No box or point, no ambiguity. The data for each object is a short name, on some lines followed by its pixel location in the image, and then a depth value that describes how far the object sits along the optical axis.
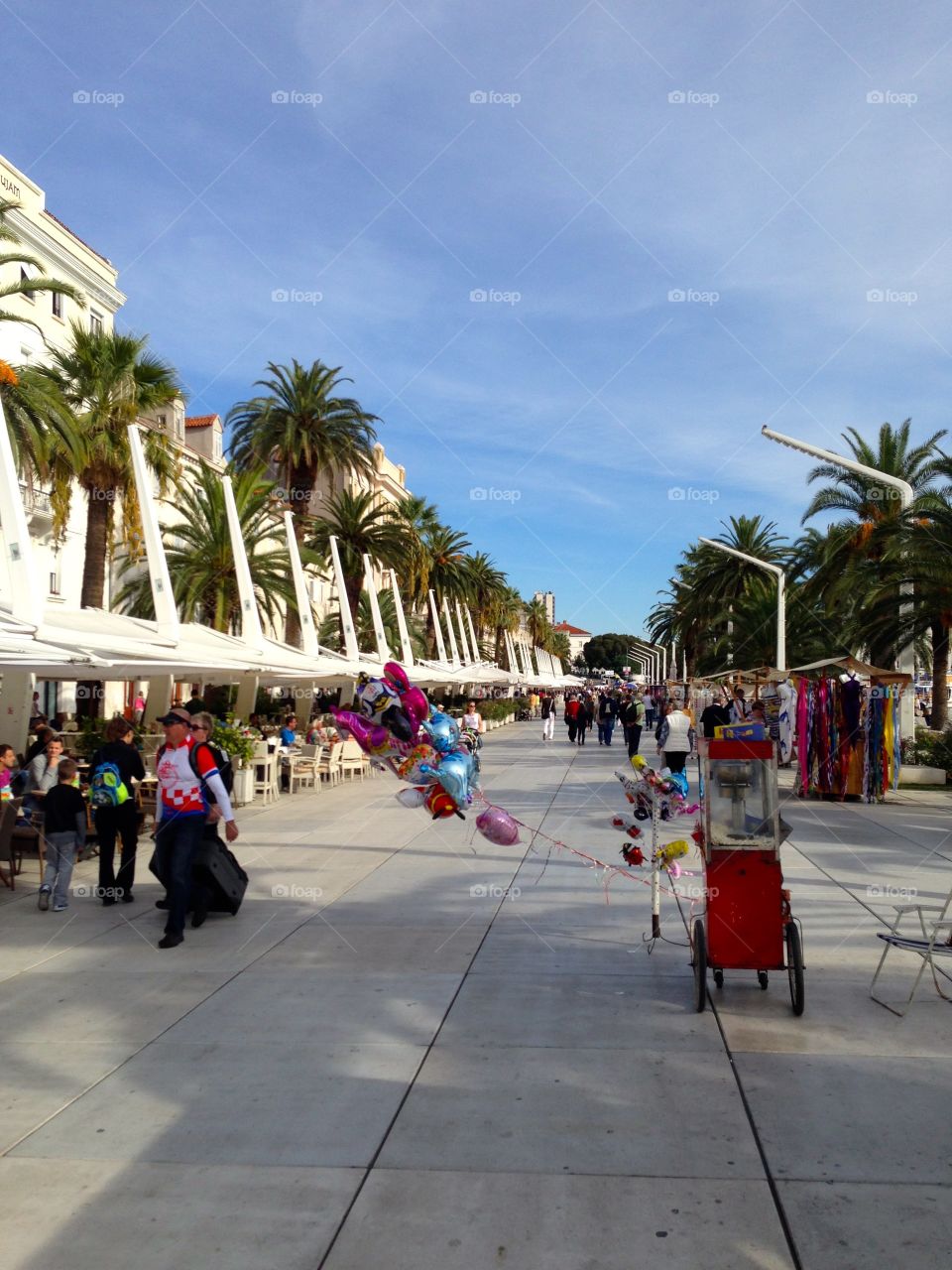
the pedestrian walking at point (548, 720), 38.34
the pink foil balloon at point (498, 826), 7.81
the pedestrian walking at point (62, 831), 9.20
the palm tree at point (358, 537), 42.47
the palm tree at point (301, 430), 37.06
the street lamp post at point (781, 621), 29.11
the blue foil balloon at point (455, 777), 7.69
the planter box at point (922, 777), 20.95
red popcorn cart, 6.47
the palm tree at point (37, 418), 20.52
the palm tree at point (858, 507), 27.78
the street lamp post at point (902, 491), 21.58
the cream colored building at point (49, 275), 36.28
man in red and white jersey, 8.23
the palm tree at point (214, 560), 35.19
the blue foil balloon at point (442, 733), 7.90
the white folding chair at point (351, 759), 22.38
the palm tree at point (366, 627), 59.69
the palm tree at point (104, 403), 25.84
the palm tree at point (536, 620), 114.19
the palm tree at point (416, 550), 44.09
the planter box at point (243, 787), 17.27
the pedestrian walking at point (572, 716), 38.44
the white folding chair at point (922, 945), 6.53
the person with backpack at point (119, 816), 9.71
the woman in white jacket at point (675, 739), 18.16
